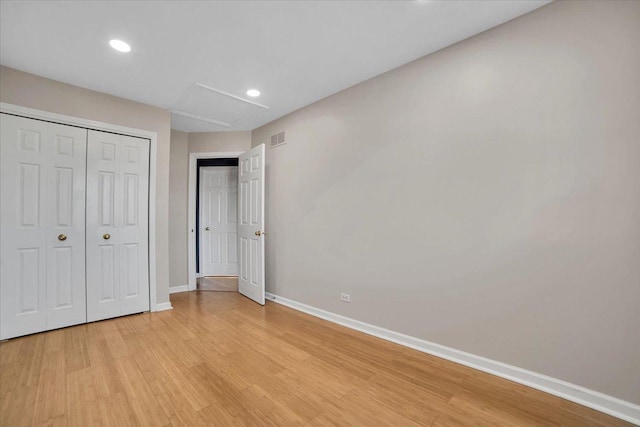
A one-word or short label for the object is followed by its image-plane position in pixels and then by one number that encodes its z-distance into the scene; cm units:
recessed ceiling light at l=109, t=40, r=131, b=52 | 211
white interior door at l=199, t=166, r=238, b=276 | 518
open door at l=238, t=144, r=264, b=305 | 356
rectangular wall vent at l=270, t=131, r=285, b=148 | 370
